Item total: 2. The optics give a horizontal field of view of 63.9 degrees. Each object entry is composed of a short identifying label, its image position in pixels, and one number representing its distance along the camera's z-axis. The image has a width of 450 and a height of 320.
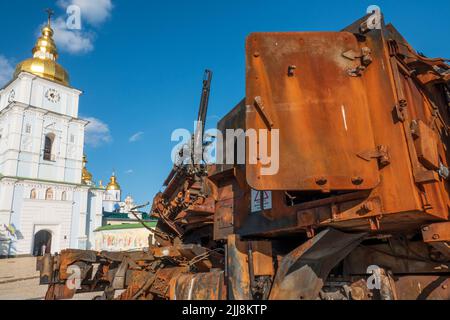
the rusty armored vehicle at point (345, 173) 2.81
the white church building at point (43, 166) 34.12
